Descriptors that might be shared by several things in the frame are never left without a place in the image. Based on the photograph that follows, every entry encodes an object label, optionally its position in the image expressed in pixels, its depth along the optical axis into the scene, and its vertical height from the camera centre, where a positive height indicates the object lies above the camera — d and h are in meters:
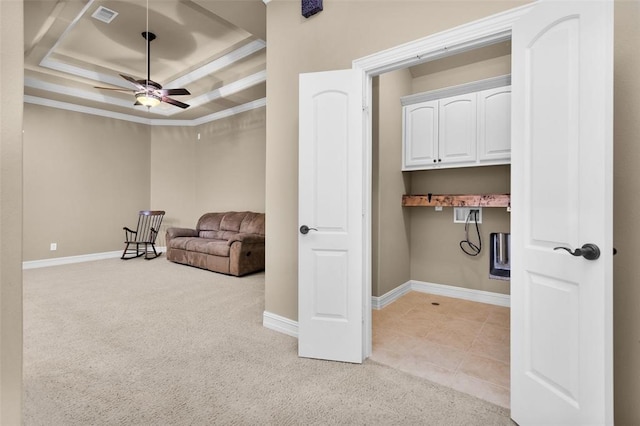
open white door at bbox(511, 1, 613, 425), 1.27 +0.00
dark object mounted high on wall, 2.56 +1.72
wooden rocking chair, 6.63 -0.48
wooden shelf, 3.37 +0.14
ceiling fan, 3.95 +1.58
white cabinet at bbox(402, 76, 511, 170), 3.31 +0.99
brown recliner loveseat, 5.00 -0.54
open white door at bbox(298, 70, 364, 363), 2.28 -0.04
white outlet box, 3.72 -0.02
